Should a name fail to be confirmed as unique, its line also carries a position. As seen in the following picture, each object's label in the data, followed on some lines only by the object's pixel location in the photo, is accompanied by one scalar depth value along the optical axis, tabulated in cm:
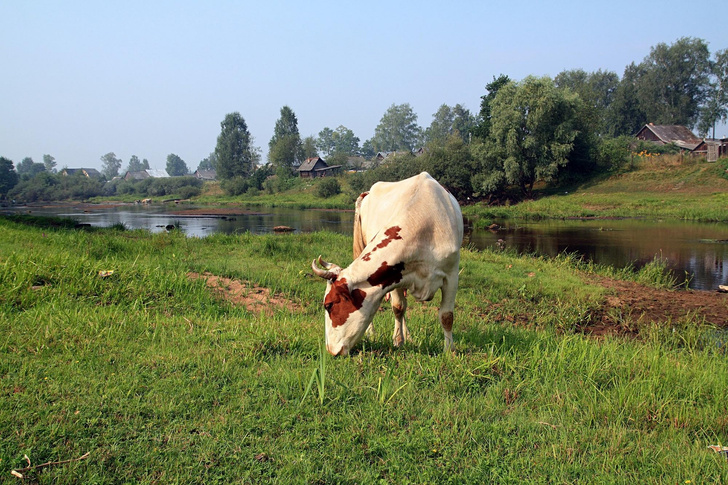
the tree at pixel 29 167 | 15250
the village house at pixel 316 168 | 7475
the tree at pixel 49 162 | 16975
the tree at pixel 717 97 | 6288
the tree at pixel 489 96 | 4650
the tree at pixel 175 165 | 16738
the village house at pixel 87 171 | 13166
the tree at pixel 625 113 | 6788
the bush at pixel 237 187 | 7275
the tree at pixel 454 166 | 4325
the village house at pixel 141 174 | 11556
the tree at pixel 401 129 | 11712
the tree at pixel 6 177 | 7781
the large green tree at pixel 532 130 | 3938
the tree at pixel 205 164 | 18500
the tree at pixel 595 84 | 6543
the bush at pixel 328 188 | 5840
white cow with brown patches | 547
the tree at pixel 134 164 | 19575
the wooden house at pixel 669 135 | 5345
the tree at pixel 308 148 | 8438
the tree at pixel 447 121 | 10188
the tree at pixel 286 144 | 7969
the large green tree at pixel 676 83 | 6388
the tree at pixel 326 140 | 13038
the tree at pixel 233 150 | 8471
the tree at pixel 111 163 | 18075
